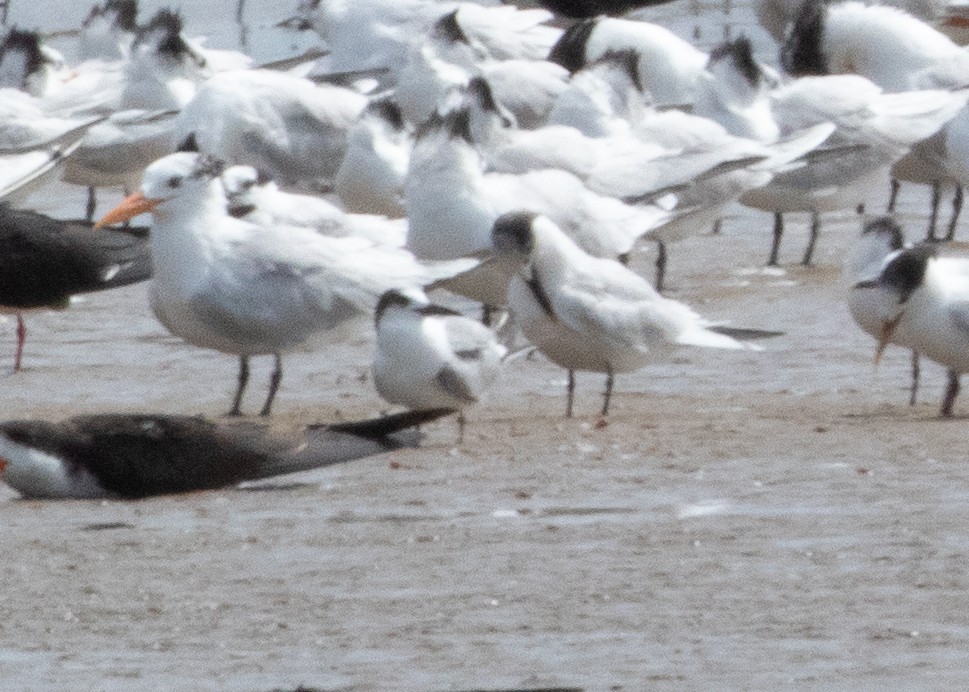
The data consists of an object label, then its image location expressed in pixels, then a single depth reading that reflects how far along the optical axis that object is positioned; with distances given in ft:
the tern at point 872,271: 56.44
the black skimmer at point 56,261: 65.05
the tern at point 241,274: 56.80
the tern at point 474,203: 63.57
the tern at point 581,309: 56.34
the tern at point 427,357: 53.26
